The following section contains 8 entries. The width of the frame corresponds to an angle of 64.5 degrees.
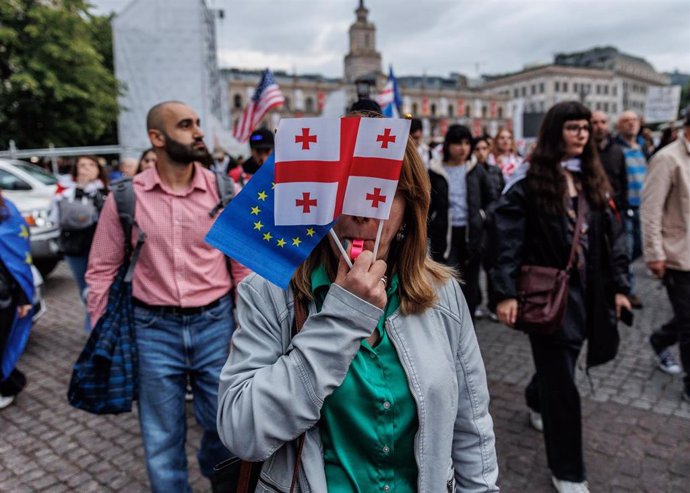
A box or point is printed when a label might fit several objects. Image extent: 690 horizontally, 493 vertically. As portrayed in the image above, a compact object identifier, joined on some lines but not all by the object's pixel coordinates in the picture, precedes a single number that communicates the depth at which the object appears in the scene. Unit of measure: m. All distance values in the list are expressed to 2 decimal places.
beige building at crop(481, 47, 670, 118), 97.56
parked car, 8.16
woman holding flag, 1.29
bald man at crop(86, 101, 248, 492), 2.64
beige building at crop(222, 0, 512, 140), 86.50
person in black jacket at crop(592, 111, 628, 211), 6.25
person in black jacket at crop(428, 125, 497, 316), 5.55
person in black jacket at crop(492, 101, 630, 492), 3.02
